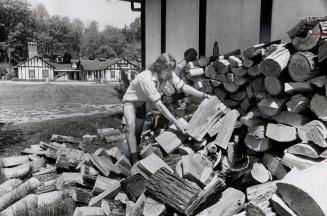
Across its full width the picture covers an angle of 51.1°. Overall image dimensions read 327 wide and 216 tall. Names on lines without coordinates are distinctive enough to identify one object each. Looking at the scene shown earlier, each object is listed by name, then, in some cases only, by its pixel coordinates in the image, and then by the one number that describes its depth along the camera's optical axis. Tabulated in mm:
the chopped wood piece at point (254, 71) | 4302
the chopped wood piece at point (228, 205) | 3311
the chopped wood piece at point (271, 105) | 3742
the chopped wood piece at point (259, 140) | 3830
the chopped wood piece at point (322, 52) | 3381
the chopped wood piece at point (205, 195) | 3270
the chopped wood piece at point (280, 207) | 2537
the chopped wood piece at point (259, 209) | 2695
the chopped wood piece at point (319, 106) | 3408
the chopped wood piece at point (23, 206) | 4106
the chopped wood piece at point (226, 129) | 4270
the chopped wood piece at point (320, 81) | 3443
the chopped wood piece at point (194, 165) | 3621
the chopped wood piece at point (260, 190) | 3196
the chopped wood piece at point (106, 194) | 4191
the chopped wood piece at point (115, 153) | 5363
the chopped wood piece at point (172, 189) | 3371
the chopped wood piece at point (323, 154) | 3317
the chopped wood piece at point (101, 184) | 4414
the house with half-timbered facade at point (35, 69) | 63656
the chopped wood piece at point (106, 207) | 3939
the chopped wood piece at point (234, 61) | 4637
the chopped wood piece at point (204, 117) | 4520
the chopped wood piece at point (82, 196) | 4348
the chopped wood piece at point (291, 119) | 3604
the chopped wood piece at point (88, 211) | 3863
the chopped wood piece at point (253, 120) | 4012
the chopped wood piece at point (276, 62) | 3625
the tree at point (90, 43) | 102188
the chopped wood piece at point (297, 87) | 3582
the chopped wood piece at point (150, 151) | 4633
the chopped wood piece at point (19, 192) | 4482
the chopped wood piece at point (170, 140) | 4629
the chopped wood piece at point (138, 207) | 3641
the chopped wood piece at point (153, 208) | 3437
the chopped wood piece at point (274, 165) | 3595
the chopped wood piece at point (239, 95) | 4883
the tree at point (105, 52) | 92625
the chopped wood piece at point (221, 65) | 4820
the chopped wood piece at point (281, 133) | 3596
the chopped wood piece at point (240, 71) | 4555
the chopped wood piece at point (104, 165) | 4710
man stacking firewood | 4629
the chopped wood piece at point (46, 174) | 5273
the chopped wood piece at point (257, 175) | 3627
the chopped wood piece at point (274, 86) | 3771
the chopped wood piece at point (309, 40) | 3498
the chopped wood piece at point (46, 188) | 4766
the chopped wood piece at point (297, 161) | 3359
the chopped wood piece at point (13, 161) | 5867
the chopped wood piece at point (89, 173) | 4594
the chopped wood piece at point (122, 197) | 4121
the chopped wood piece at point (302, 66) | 3465
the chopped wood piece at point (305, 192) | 2363
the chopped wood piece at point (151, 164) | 4059
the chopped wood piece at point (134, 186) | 4074
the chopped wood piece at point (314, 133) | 3352
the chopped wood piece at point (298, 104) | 3604
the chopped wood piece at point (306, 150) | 3378
